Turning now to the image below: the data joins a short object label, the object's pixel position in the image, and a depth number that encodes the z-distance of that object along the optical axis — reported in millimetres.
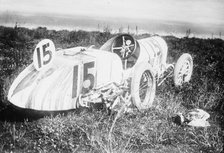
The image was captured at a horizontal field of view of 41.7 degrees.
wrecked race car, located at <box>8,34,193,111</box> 3656
